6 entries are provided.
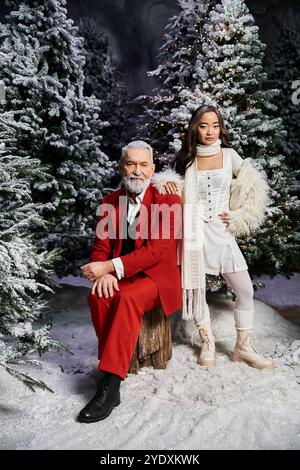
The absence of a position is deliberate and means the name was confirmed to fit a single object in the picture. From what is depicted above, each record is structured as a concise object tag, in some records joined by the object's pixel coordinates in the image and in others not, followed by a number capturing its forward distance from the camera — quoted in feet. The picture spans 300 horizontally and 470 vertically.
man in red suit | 11.35
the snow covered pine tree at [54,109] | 18.24
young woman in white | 13.28
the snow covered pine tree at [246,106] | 16.33
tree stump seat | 13.26
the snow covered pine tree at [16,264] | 11.59
